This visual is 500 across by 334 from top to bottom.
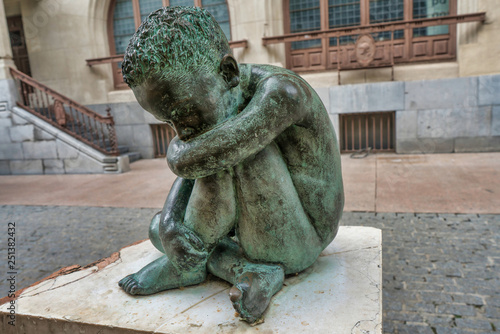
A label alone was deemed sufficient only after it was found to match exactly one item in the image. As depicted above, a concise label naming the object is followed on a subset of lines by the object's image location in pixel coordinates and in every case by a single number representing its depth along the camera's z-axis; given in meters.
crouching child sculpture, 1.41
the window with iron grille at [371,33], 8.20
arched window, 10.10
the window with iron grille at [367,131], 8.30
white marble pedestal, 1.51
